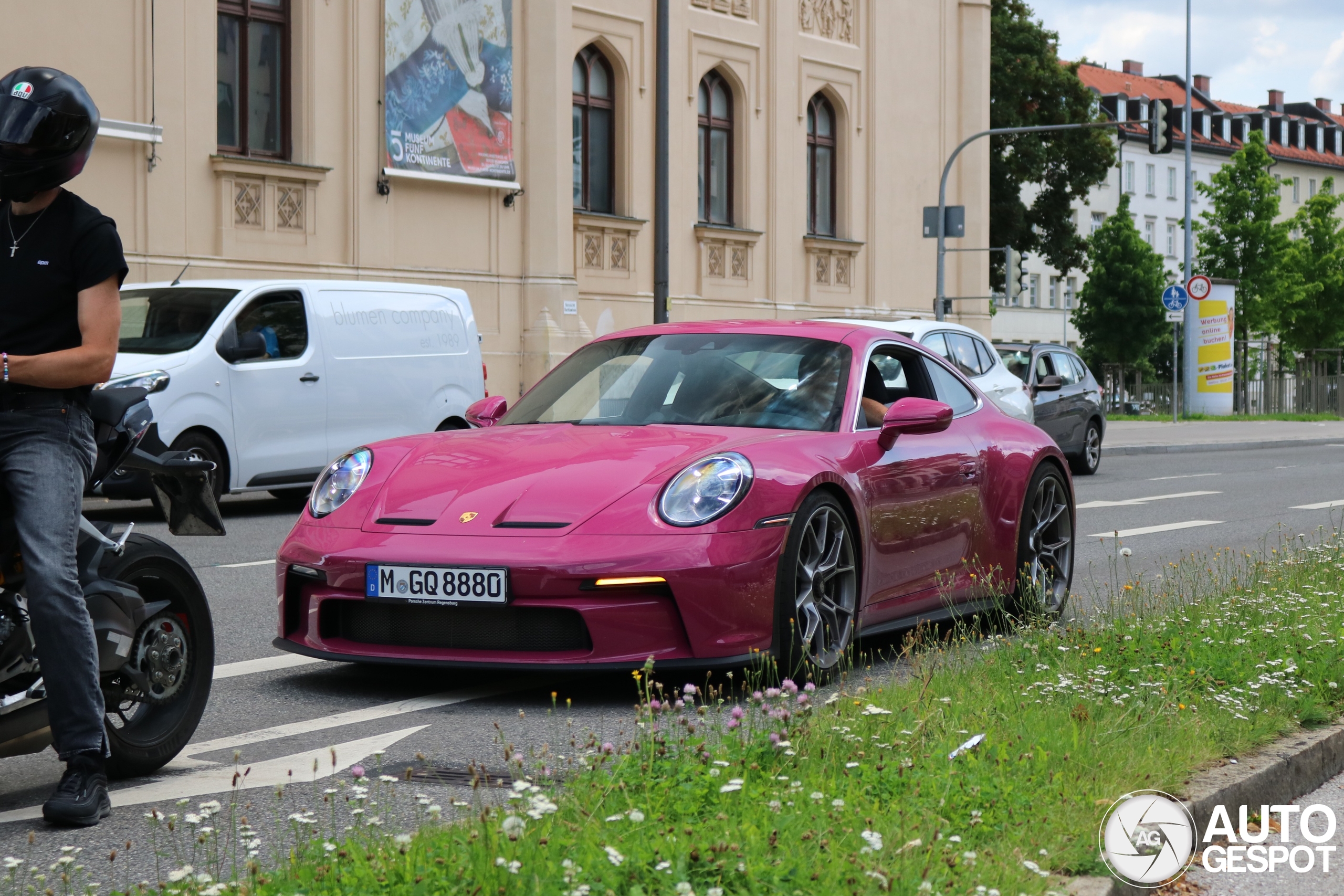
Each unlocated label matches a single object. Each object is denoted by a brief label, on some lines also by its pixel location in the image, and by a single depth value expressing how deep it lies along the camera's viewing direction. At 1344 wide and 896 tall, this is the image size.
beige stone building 22.02
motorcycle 4.37
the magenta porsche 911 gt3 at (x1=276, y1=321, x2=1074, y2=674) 5.91
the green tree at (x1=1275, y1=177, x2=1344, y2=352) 57.81
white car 14.95
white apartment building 90.12
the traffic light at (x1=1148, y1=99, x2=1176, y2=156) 30.00
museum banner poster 25.33
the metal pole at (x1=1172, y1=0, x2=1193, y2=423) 45.22
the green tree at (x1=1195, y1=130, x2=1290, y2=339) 53.06
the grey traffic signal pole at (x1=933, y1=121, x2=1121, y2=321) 29.66
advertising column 44.78
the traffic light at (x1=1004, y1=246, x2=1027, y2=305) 36.31
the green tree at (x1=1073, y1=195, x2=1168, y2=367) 69.06
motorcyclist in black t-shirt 4.23
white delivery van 13.55
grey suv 21.73
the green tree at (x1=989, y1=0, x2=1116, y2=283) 53.12
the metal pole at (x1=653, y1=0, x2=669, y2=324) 21.09
